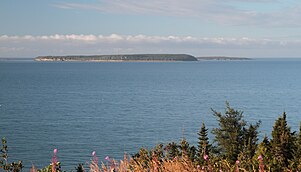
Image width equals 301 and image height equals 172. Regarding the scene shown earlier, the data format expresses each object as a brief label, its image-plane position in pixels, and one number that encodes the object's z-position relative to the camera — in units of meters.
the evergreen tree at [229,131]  35.56
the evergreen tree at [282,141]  16.75
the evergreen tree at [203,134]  26.67
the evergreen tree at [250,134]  33.33
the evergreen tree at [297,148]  17.14
